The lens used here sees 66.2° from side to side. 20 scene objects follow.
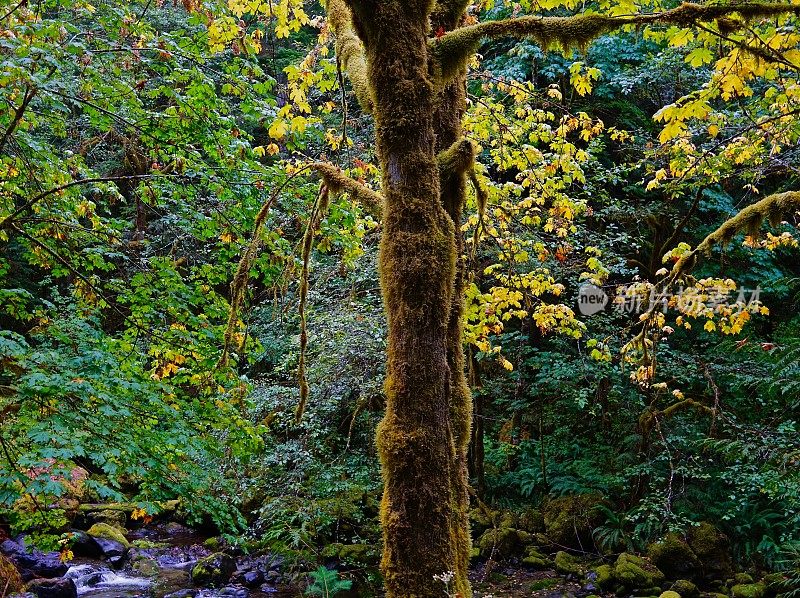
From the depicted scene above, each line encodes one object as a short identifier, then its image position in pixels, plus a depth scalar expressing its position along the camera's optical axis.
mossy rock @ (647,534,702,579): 8.77
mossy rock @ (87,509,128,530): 11.44
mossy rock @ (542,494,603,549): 10.23
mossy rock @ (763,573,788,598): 7.72
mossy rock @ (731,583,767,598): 7.70
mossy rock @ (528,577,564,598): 8.84
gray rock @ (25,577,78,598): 7.95
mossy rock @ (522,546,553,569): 9.67
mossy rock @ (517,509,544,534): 10.73
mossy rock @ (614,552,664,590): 8.45
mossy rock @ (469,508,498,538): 10.52
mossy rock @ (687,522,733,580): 8.78
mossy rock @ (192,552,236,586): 9.03
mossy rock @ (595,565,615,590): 8.61
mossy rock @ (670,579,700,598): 8.11
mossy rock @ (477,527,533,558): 9.94
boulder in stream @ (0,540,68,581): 9.07
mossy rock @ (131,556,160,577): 9.70
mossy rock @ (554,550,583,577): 9.29
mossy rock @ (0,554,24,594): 6.87
